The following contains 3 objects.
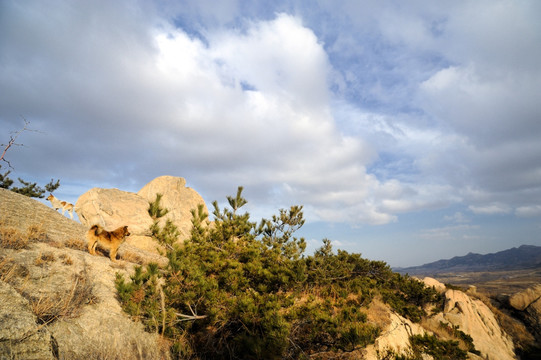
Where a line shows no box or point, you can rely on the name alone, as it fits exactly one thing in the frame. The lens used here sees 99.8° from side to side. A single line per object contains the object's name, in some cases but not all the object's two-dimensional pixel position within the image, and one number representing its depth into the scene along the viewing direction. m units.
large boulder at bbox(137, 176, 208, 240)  23.20
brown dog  9.03
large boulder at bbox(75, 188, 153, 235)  18.97
